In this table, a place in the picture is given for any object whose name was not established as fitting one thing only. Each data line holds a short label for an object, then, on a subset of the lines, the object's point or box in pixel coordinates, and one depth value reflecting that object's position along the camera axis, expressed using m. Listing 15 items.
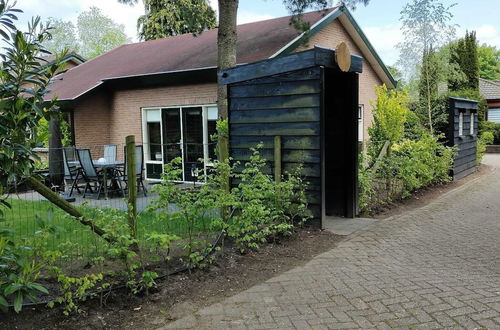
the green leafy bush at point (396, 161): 8.80
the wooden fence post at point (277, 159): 6.68
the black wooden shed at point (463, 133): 12.34
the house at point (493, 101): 34.44
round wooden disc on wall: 6.59
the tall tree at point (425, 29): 17.03
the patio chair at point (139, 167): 9.89
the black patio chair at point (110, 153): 11.79
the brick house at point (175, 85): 12.86
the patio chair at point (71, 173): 10.38
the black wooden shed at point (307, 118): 6.48
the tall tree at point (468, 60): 25.05
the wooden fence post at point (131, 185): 4.43
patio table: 9.87
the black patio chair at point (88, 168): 10.01
